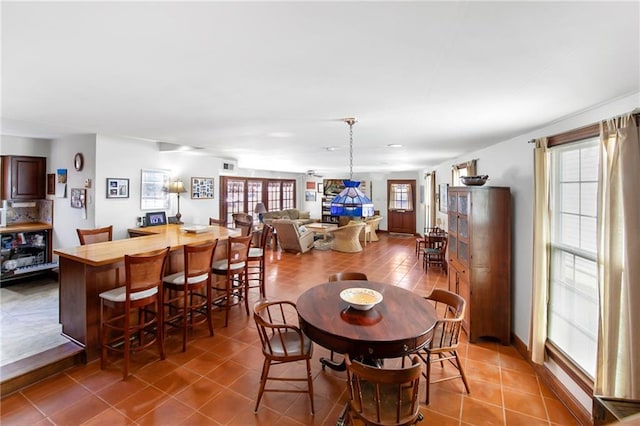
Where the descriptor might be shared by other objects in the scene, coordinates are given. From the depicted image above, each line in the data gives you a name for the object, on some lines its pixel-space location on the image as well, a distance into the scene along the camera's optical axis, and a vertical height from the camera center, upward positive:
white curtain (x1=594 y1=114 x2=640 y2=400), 1.68 -0.27
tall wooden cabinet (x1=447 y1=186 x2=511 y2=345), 3.13 -0.53
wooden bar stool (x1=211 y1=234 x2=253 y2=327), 3.47 -0.66
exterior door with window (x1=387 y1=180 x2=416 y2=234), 10.52 +0.30
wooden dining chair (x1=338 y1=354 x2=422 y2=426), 1.53 -1.14
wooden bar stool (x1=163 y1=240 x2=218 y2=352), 2.91 -0.70
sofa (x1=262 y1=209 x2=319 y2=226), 9.41 -0.05
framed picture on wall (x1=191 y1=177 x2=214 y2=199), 5.68 +0.51
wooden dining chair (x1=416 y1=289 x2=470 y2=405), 2.29 -1.07
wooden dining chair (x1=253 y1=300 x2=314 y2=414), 2.12 -1.05
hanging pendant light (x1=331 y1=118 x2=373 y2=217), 3.20 +0.11
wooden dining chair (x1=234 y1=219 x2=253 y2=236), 4.50 -0.26
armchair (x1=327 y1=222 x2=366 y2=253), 7.44 -0.64
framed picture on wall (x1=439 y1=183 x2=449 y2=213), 6.63 +0.43
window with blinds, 2.23 -0.32
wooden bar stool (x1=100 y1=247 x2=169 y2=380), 2.44 -0.78
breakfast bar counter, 2.65 -0.68
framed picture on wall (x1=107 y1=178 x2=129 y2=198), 4.29 +0.38
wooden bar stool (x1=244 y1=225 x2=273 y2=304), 4.19 -0.63
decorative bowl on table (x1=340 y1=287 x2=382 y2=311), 2.23 -0.69
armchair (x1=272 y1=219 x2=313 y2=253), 6.99 -0.57
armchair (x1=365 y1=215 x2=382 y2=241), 9.12 -0.32
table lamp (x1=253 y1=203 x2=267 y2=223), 8.62 +0.13
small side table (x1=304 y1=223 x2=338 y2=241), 7.61 -0.37
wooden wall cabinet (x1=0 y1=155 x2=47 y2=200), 4.57 +0.56
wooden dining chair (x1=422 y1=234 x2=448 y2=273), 5.77 -0.78
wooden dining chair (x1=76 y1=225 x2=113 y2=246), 3.52 -0.30
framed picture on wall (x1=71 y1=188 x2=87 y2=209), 4.31 +0.23
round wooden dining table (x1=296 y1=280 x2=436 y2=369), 1.84 -0.78
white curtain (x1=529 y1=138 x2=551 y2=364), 2.57 -0.30
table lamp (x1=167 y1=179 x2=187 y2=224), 5.04 +0.44
